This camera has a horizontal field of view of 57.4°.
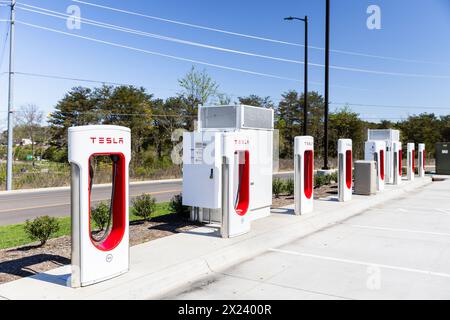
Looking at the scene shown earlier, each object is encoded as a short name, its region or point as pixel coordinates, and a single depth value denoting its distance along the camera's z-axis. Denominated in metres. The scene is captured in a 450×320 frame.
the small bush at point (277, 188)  13.80
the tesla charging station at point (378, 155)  15.18
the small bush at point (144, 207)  9.01
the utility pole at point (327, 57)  17.92
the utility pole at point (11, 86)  21.61
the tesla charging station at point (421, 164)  21.85
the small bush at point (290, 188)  14.12
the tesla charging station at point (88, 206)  4.76
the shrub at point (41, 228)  6.88
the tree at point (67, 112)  45.25
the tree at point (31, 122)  50.72
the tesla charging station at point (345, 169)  11.98
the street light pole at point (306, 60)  20.24
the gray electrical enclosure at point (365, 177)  13.59
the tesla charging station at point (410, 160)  19.33
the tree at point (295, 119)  49.00
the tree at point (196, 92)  37.31
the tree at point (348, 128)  45.75
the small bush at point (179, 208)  9.58
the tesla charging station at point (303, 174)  9.78
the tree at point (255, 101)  53.81
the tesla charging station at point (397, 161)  17.56
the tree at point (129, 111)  39.41
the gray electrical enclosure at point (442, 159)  24.59
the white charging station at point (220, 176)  7.38
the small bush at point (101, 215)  7.80
